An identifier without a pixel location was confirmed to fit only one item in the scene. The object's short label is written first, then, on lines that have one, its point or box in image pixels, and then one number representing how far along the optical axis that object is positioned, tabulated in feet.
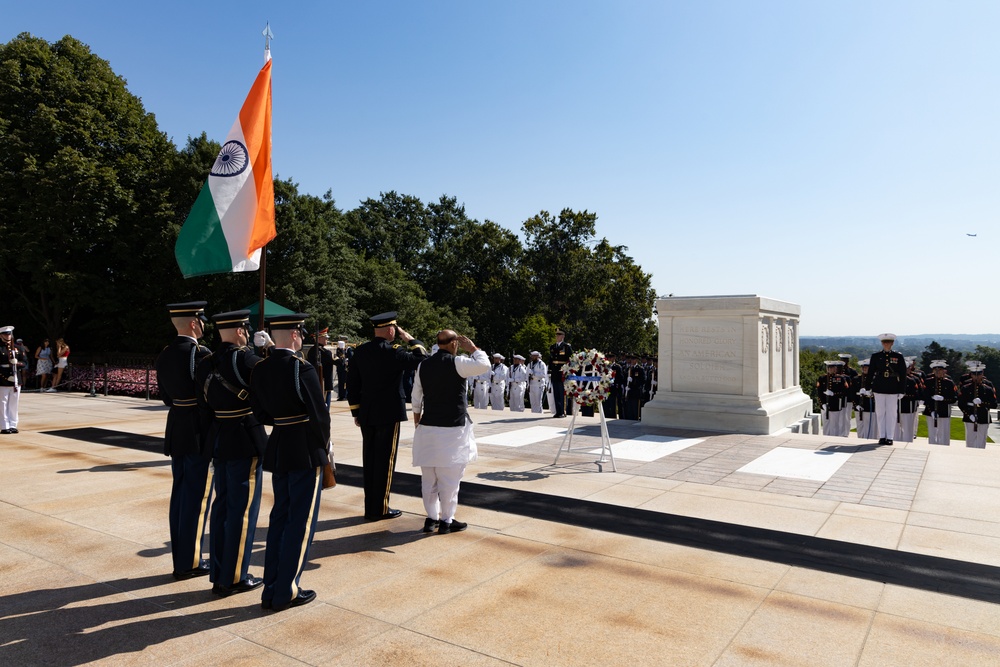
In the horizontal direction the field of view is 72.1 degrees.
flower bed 69.51
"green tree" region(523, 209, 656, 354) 158.81
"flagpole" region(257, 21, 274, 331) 19.51
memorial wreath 29.50
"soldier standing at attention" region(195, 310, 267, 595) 15.07
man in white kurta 19.60
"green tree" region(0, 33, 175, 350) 79.56
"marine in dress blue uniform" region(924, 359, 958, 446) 44.34
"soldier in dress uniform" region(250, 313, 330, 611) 14.42
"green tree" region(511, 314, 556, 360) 136.05
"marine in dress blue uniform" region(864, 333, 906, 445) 37.04
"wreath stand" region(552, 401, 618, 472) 28.68
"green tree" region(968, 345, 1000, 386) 367.66
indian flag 24.23
